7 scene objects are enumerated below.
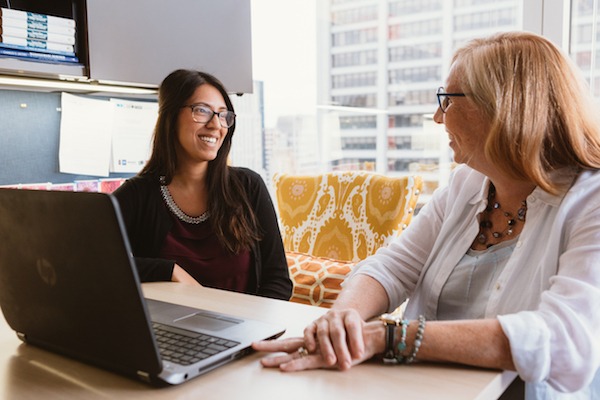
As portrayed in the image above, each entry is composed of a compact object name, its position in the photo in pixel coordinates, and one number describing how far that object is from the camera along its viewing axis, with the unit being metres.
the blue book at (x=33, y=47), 1.58
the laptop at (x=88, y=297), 0.71
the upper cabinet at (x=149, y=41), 1.75
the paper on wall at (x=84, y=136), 2.04
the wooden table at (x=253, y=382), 0.77
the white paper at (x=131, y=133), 2.20
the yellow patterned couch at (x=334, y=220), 1.84
